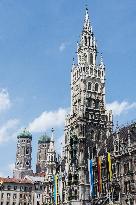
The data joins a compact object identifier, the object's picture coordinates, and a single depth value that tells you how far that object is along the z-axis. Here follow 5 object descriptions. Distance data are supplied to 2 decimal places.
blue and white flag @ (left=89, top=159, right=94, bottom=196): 86.19
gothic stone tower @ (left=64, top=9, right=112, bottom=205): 91.06
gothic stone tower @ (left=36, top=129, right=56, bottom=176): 112.12
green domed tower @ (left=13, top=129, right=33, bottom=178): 193.50
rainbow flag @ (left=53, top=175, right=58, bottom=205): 100.26
